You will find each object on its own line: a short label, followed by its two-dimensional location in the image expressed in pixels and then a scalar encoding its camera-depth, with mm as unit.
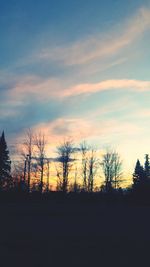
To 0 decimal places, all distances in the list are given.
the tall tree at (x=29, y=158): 40277
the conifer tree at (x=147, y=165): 59442
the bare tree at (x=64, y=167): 43120
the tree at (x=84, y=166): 50176
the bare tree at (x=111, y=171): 54764
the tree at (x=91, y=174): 49471
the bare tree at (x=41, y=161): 39045
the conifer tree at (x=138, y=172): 44555
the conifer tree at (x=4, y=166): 45425
